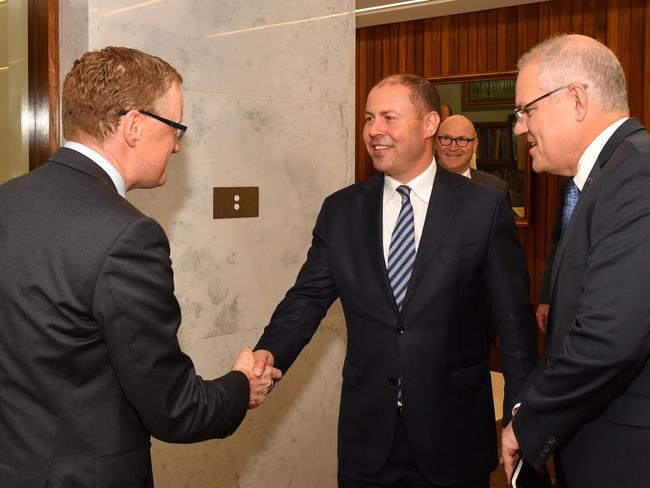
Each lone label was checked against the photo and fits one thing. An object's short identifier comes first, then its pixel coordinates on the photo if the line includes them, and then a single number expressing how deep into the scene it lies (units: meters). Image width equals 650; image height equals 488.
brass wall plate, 3.34
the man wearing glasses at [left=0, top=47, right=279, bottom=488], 1.68
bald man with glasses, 5.36
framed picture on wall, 7.03
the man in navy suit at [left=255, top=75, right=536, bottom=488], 2.56
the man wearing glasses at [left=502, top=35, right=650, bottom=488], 1.83
